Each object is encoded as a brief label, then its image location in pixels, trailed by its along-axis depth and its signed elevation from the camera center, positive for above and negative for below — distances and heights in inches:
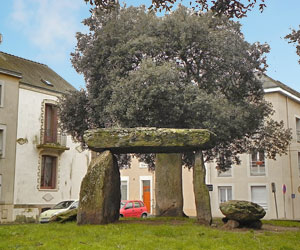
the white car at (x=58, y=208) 884.8 -36.8
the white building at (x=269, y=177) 1410.3 +40.5
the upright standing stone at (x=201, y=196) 570.3 -7.5
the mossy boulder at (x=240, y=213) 557.6 -28.3
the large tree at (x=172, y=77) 720.3 +194.6
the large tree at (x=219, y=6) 484.4 +200.5
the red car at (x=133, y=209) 1087.6 -45.7
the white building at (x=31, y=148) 1107.9 +110.3
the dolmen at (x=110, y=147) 558.6 +55.1
